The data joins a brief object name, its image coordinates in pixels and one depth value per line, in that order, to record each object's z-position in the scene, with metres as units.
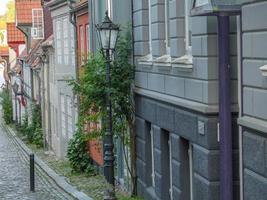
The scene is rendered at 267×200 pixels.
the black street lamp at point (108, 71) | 13.12
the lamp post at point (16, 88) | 41.66
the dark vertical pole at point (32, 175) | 18.52
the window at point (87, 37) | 21.41
